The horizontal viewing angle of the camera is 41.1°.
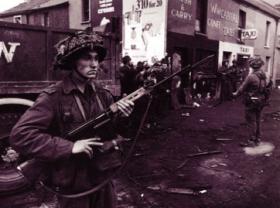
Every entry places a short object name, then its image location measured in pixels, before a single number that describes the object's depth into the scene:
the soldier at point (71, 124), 2.37
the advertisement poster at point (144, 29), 15.62
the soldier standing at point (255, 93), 8.60
